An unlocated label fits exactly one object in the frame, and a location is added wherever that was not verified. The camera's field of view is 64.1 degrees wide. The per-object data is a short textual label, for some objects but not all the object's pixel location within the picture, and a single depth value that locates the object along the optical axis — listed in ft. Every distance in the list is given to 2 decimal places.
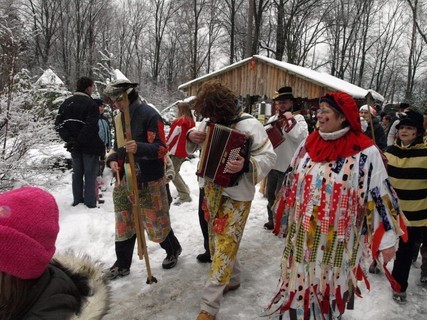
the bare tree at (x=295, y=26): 89.10
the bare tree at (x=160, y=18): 118.21
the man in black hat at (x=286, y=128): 15.43
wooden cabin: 47.01
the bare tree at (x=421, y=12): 75.81
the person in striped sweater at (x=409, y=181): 11.45
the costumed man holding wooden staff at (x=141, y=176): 11.50
